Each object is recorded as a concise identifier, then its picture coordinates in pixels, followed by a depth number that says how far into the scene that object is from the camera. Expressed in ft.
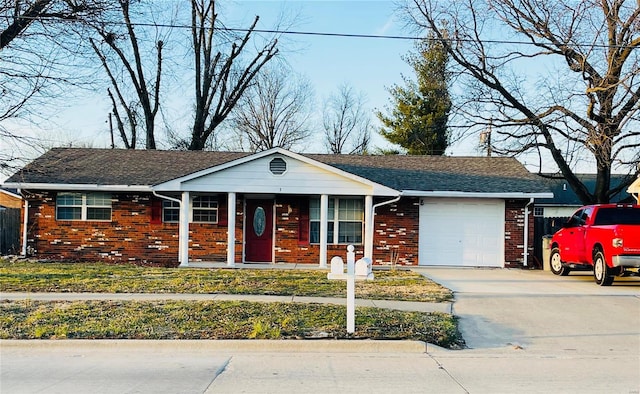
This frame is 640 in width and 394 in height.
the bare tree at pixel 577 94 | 74.28
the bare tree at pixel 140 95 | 112.57
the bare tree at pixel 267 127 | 147.84
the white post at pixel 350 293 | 28.96
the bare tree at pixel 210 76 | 116.78
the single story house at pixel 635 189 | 65.67
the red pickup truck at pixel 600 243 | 47.39
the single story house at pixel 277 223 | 64.69
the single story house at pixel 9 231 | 70.74
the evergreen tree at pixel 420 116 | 120.88
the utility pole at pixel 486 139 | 86.02
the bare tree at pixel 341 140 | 161.58
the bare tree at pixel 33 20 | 46.96
